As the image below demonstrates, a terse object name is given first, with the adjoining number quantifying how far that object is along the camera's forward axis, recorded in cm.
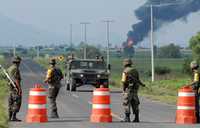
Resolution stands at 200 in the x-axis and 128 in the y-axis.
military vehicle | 4259
